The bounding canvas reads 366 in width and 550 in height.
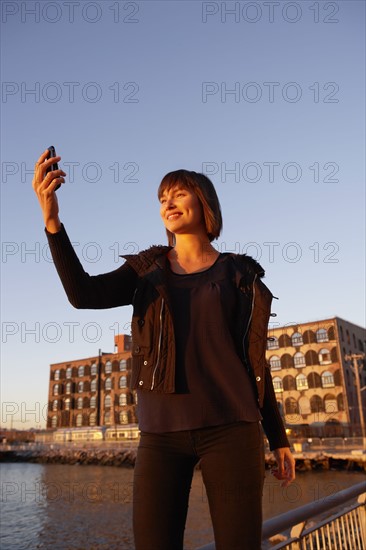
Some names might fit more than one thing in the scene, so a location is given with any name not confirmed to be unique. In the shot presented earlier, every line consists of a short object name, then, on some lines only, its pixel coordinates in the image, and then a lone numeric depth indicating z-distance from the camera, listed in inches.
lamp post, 1586.9
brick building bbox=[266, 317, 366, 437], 1995.6
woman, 65.0
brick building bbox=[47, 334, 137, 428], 2741.1
